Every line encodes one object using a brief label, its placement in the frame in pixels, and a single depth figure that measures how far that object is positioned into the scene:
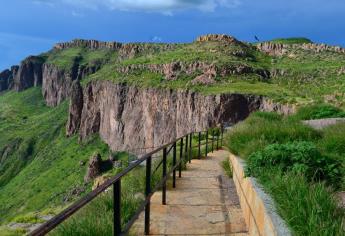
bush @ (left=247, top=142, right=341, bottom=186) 7.43
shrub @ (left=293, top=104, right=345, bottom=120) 19.20
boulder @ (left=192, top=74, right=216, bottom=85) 75.06
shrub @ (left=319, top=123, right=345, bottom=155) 8.80
